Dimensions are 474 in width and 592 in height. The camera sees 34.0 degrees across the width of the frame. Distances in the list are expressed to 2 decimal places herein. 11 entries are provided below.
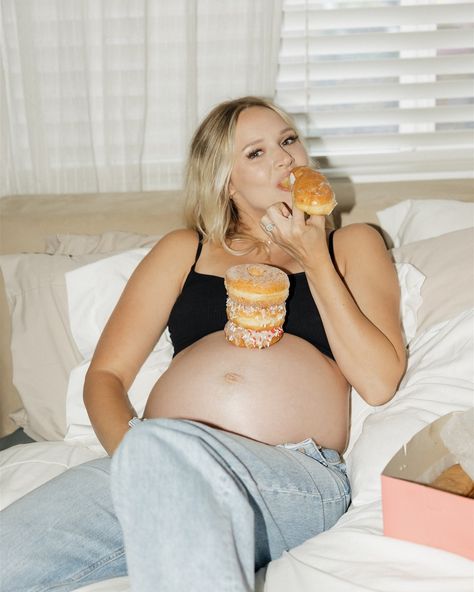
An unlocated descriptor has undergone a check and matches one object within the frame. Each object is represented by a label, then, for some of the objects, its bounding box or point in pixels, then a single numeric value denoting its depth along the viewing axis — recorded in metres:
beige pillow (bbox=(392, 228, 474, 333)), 1.93
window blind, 2.74
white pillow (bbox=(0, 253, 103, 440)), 2.08
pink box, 1.18
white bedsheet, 1.22
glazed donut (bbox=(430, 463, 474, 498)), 1.28
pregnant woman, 1.20
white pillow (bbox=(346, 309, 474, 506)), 1.55
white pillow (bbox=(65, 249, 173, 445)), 2.02
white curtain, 2.53
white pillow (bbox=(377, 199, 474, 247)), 2.19
